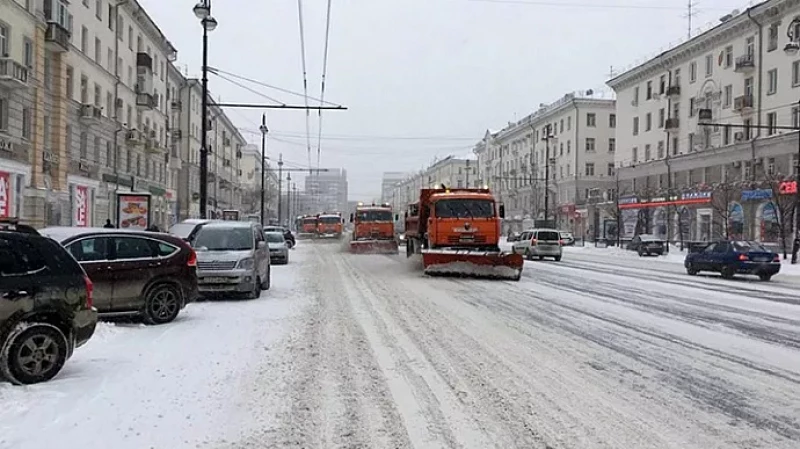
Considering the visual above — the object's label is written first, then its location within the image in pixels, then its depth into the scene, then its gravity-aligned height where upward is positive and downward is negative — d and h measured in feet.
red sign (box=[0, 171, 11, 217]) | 100.01 +3.51
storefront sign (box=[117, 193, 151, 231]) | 84.58 +1.27
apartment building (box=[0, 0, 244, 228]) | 103.91 +19.36
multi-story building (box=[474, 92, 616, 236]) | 279.69 +26.01
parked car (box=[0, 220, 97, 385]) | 25.31 -3.00
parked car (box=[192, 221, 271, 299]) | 53.72 -2.59
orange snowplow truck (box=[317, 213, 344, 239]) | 236.43 -0.69
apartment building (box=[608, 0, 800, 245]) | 150.10 +23.06
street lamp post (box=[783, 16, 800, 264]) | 112.92 +27.85
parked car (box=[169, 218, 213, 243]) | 60.38 -0.55
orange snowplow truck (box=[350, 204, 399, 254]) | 147.43 -0.47
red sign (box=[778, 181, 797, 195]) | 138.62 +7.82
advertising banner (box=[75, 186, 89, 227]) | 131.23 +2.56
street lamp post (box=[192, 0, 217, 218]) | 77.00 +13.78
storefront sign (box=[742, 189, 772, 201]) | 147.43 +7.08
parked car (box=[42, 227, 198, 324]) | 39.19 -2.55
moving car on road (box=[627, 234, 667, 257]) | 160.35 -3.75
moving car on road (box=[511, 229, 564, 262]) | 130.41 -2.97
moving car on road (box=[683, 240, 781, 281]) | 91.35 -3.64
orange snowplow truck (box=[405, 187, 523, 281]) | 77.71 -1.28
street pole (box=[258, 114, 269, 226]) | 148.00 +18.90
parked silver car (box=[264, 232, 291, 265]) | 106.63 -3.65
